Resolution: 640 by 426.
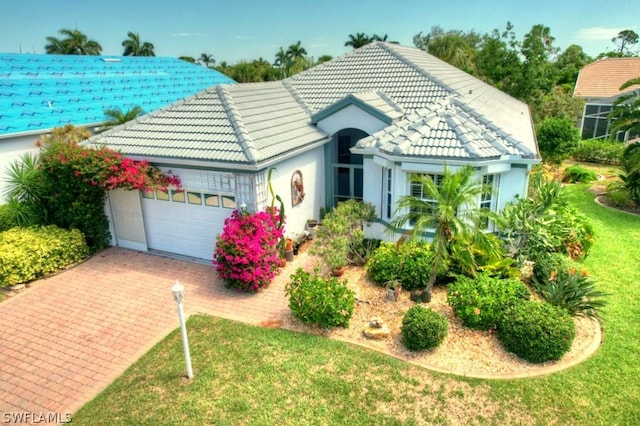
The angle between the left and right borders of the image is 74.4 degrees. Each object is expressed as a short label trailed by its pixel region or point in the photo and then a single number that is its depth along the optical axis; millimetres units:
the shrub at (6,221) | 14477
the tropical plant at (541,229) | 12414
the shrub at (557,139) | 25844
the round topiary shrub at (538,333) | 8969
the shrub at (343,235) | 12812
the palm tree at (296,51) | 69938
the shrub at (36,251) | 12656
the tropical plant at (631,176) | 18891
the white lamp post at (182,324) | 8055
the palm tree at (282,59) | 69312
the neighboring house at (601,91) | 32875
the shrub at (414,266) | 11922
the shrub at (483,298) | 10047
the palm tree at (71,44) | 65062
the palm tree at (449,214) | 9773
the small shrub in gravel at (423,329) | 9297
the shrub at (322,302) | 10078
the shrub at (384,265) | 12203
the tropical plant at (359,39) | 62781
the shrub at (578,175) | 23939
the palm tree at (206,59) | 85562
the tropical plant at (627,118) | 19016
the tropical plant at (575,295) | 10375
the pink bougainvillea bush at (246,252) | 12117
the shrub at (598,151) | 27719
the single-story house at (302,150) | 13047
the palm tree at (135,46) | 72750
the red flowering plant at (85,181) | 13414
